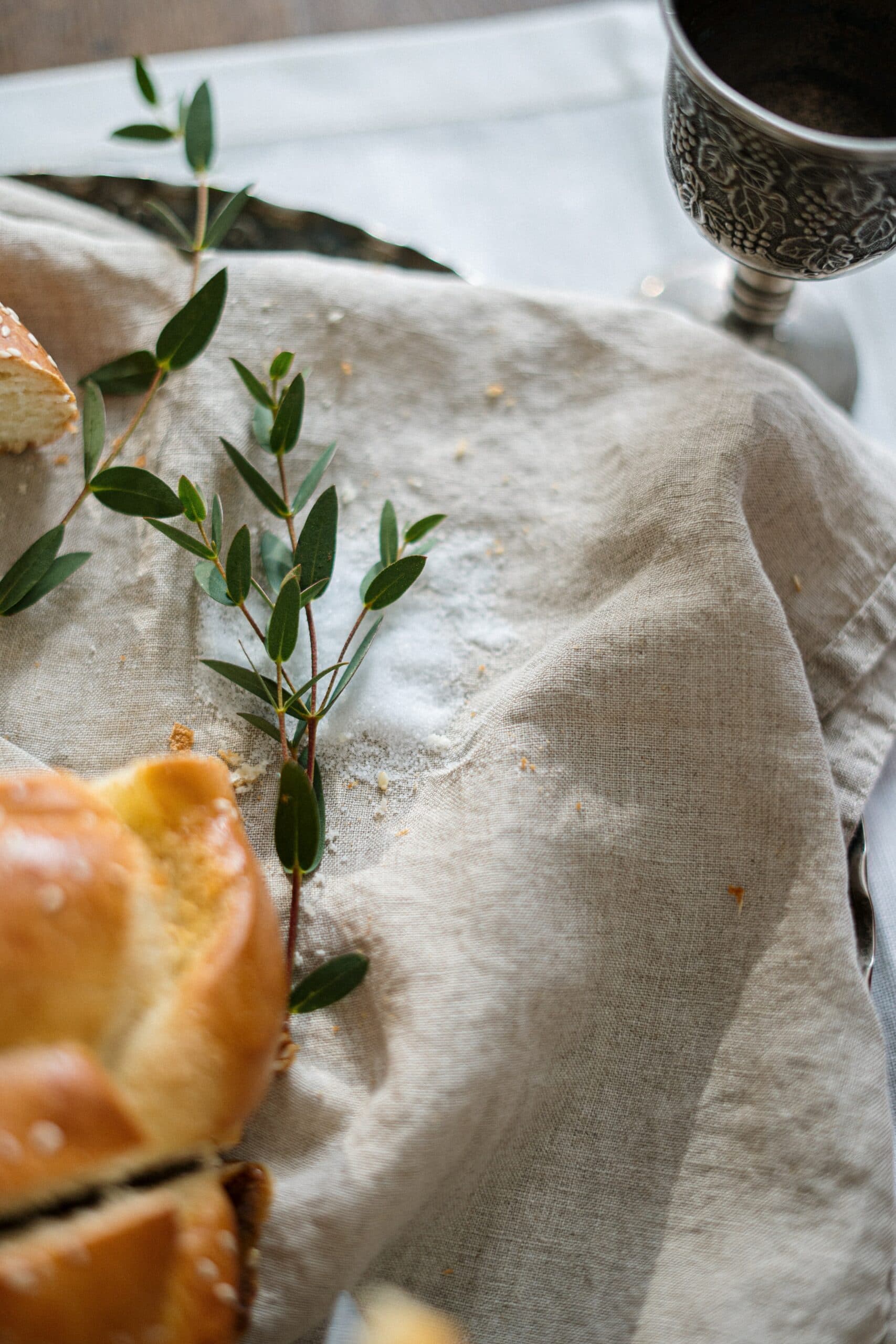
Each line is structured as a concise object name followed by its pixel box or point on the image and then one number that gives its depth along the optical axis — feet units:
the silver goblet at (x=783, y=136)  1.75
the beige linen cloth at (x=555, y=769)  1.72
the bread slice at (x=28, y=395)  1.81
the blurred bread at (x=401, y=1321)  1.71
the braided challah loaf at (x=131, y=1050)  1.58
